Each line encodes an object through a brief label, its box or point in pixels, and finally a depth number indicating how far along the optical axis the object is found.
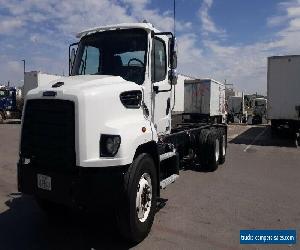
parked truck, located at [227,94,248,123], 27.44
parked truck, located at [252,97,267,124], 26.32
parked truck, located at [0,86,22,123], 22.88
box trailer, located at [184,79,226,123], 13.74
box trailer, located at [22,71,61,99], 19.90
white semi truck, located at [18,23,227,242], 3.15
